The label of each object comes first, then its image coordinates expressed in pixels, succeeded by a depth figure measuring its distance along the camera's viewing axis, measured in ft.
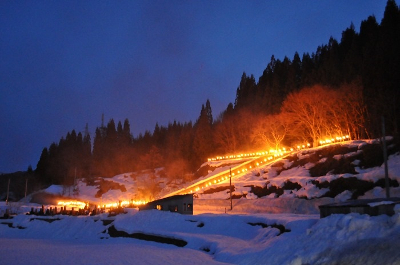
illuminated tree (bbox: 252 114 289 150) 203.21
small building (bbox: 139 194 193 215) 98.37
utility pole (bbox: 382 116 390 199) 70.86
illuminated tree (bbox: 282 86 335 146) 173.83
